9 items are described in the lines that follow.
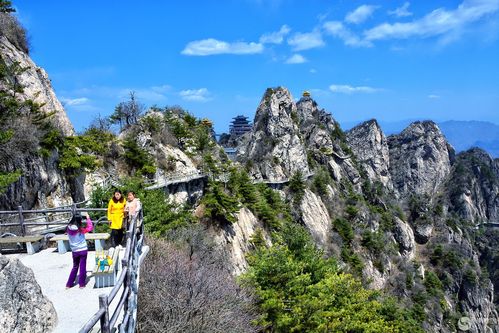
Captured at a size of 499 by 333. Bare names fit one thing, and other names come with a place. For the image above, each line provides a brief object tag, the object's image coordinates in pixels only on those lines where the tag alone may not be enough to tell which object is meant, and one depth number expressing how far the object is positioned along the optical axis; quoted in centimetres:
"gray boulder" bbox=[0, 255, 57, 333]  555
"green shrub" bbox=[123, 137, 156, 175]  3105
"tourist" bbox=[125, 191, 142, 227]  872
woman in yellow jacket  934
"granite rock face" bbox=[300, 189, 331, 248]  4904
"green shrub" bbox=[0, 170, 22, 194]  1295
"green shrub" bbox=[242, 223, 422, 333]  1520
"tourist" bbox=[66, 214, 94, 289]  777
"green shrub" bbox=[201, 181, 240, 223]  3120
